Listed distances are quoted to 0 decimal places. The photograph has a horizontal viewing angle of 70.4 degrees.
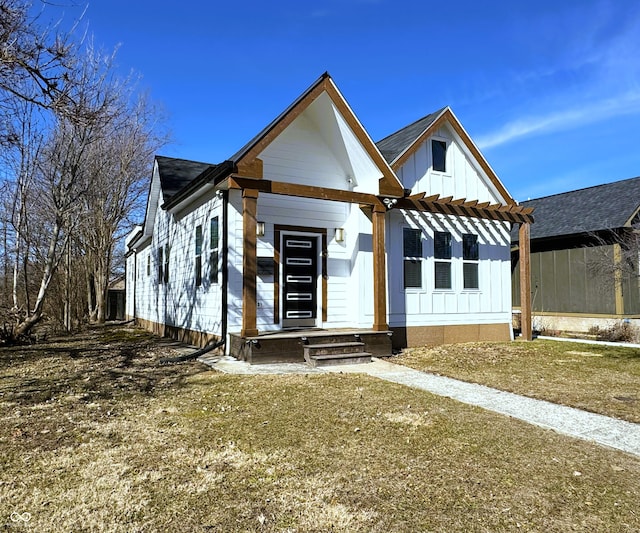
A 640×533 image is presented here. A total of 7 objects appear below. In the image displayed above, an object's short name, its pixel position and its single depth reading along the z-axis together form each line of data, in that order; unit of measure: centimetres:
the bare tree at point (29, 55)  523
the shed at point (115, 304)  2428
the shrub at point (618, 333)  1339
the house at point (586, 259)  1452
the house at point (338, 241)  902
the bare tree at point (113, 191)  2048
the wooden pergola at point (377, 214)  842
